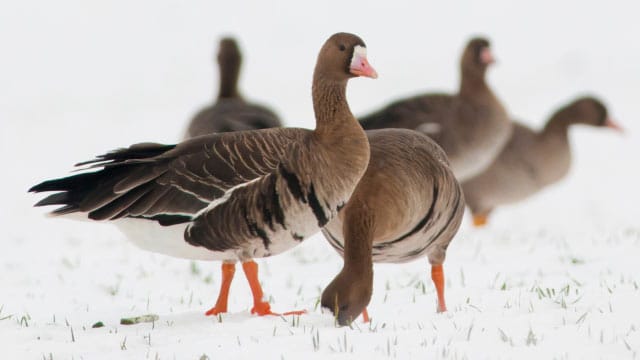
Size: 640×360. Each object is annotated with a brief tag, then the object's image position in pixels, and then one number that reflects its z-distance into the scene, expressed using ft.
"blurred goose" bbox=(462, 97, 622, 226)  47.65
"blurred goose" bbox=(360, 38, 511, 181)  40.83
